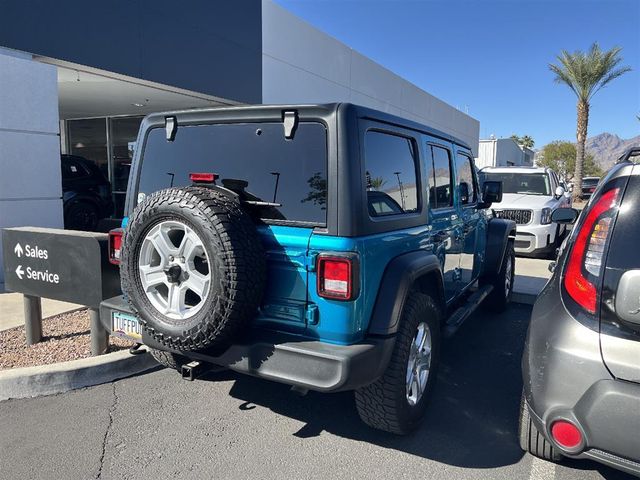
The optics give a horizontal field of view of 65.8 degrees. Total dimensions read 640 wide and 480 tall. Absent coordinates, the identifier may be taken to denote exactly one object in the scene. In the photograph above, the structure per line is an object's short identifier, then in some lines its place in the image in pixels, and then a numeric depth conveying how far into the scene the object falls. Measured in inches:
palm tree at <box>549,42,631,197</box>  973.2
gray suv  77.8
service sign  151.5
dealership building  278.7
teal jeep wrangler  102.7
